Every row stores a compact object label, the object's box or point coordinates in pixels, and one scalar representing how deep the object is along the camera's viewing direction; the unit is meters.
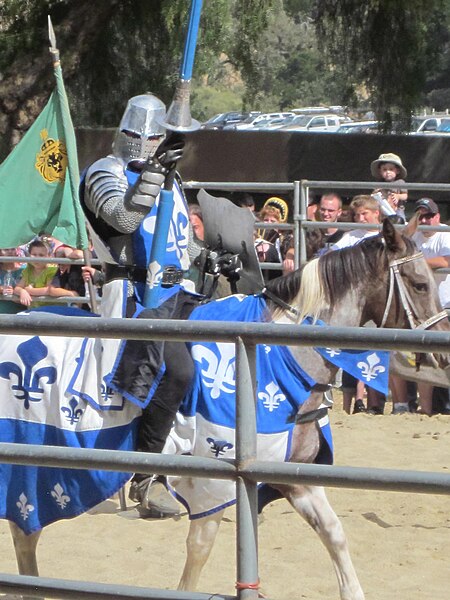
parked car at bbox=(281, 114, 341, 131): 57.32
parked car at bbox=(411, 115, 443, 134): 53.07
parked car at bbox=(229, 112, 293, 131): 55.91
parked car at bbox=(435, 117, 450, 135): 52.31
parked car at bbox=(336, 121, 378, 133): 46.73
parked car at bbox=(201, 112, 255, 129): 57.38
